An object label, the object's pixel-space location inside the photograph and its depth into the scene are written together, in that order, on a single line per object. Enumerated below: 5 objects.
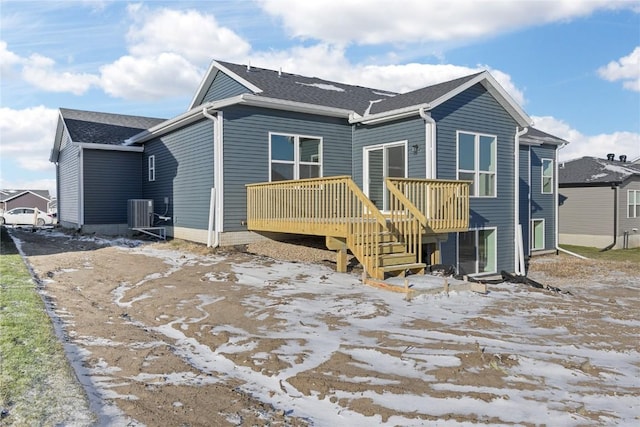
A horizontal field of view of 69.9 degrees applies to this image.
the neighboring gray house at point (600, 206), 23.55
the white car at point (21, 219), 26.75
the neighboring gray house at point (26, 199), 53.72
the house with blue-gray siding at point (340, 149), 11.82
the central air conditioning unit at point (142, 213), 15.12
